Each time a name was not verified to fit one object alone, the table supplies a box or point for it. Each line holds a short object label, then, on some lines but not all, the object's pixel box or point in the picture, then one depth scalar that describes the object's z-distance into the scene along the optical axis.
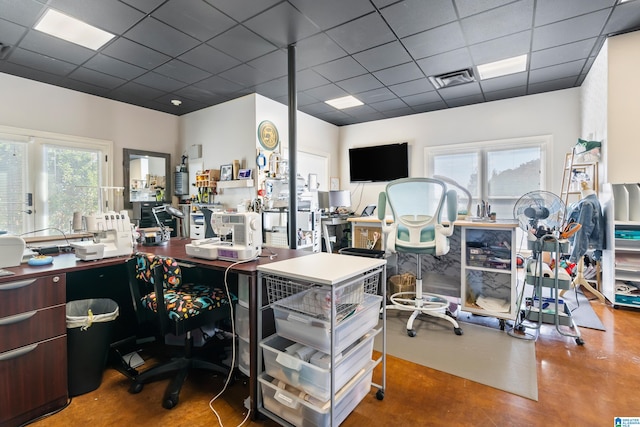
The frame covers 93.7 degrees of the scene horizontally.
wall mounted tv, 5.77
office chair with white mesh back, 2.56
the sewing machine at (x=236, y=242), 1.85
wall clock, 4.59
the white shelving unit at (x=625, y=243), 3.13
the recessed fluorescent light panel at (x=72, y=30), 2.69
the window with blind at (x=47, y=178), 3.75
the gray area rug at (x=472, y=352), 1.99
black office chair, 1.70
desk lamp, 2.59
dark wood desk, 1.54
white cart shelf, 1.46
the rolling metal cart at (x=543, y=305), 2.45
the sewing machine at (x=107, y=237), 1.98
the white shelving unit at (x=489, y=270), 2.69
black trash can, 1.82
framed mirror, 4.79
